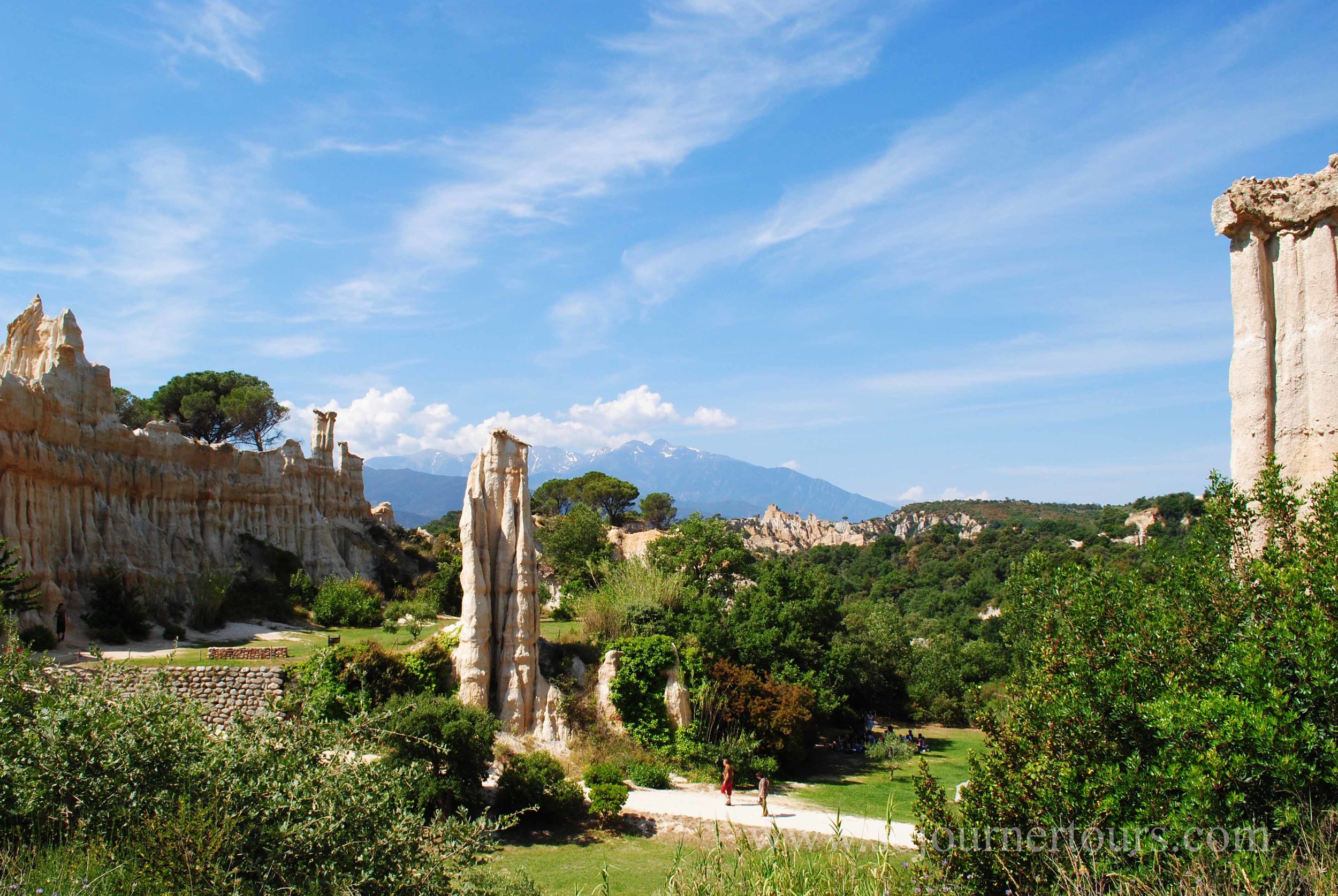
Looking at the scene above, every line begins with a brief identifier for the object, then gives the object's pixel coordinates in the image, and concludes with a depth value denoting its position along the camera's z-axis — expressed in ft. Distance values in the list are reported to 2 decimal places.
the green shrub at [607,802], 61.52
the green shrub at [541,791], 61.00
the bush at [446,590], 128.47
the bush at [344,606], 114.93
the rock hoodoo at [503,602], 73.56
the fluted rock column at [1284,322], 36.45
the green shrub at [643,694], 78.33
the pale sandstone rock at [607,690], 78.02
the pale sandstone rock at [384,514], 180.24
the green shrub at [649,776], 71.97
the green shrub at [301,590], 124.36
